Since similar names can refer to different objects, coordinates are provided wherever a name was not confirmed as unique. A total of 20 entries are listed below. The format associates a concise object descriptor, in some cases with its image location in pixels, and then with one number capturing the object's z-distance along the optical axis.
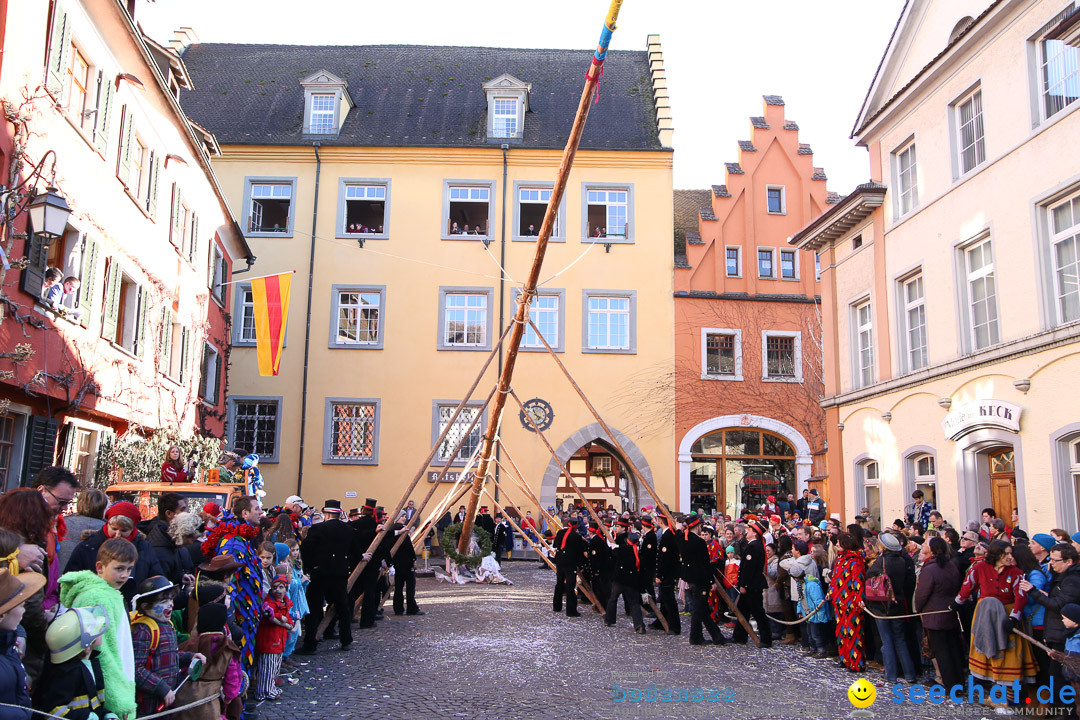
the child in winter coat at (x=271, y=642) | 8.17
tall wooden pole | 9.27
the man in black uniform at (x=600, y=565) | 15.03
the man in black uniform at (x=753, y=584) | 12.00
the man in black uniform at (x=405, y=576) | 14.36
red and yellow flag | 21.38
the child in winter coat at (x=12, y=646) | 3.87
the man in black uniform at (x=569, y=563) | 14.65
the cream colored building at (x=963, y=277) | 13.25
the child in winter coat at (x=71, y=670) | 4.39
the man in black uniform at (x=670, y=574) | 12.76
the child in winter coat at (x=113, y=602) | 4.67
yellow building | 27.59
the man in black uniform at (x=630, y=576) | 12.95
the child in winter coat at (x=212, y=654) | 5.89
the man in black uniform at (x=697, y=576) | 11.96
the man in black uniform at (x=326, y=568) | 10.65
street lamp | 11.36
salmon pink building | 28.00
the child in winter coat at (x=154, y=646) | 5.29
